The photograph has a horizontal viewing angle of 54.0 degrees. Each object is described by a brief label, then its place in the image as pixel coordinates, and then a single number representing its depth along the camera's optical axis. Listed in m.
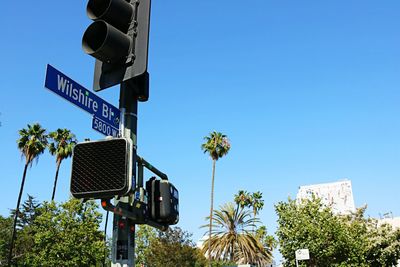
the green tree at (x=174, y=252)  41.41
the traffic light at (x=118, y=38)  3.16
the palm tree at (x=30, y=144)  39.34
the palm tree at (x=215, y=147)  47.38
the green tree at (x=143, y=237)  64.62
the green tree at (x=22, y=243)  48.75
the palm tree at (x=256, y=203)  61.28
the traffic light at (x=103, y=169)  2.57
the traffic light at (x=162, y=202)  3.42
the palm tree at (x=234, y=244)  44.22
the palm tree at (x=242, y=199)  60.28
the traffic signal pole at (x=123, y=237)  3.04
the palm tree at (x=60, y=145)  42.56
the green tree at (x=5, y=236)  55.56
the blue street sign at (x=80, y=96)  3.07
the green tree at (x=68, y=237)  33.47
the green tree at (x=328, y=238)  26.95
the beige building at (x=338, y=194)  65.81
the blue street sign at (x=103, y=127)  3.38
